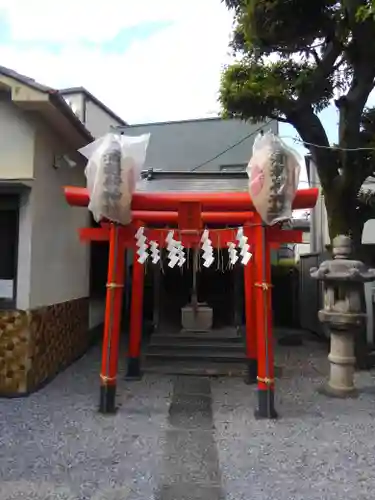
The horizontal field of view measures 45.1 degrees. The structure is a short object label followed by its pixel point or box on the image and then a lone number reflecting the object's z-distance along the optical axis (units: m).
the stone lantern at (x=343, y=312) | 6.55
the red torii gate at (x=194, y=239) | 5.60
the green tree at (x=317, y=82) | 7.27
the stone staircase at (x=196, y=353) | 7.96
